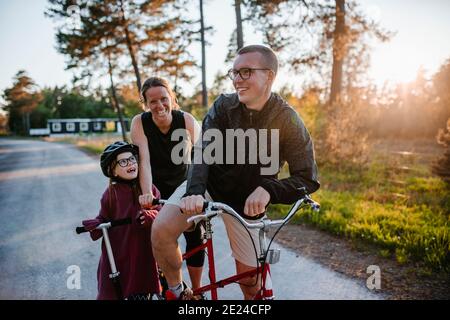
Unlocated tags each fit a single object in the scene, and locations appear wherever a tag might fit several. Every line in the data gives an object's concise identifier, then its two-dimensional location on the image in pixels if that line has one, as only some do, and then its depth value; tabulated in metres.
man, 2.02
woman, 2.91
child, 2.69
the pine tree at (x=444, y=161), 7.64
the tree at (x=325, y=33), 10.83
